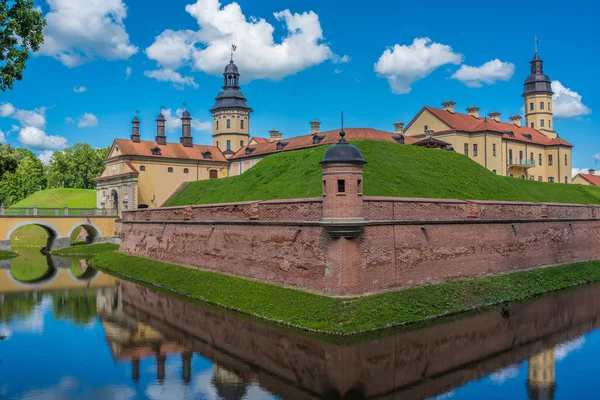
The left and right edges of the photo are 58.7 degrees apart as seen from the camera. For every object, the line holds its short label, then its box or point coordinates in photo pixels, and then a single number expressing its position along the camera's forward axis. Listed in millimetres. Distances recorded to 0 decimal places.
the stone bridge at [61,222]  48844
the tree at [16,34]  17172
